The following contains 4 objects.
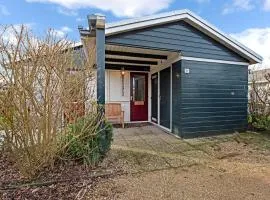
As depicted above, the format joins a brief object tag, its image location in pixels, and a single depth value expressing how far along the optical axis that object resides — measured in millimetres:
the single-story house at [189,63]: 4168
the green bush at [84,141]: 2945
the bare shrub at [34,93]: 2284
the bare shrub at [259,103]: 5353
